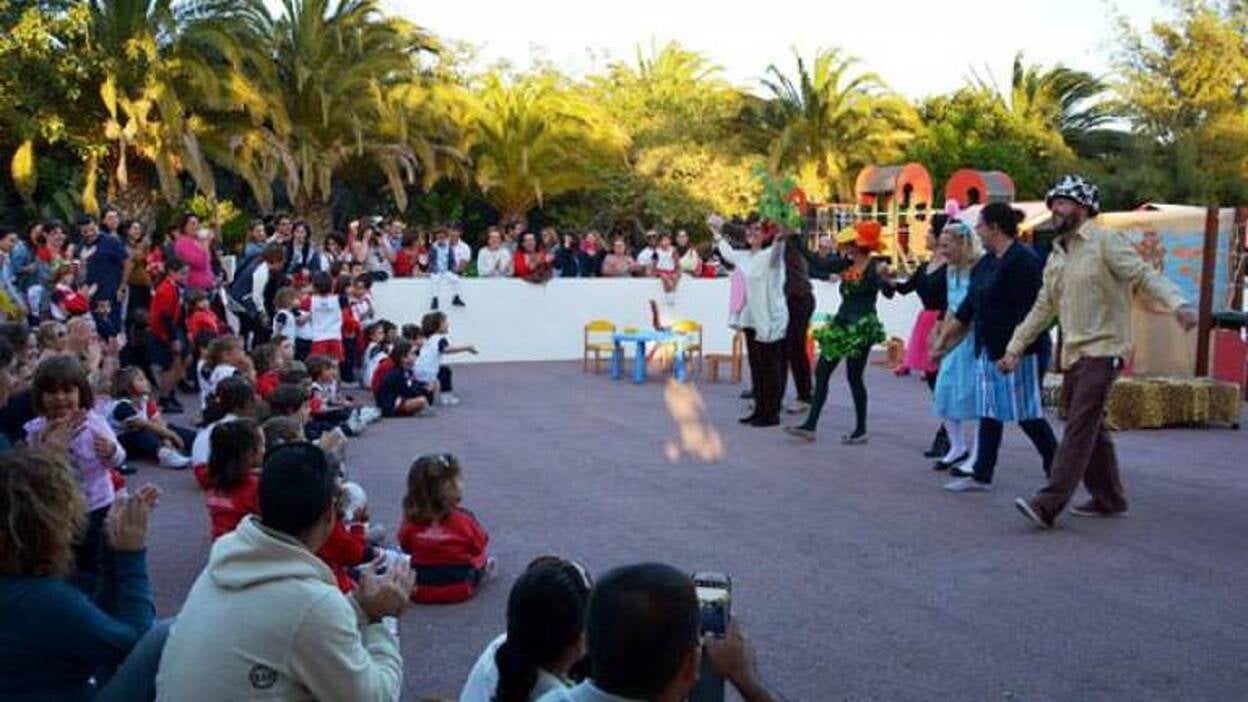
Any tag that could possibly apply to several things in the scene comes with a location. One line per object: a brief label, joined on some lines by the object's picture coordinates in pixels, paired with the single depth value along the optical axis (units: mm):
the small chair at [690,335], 16653
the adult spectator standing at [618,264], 20219
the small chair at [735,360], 16312
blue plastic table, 15805
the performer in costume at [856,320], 10656
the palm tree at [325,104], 22672
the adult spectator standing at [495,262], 19406
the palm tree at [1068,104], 38906
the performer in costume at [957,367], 9213
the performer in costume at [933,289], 10117
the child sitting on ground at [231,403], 7551
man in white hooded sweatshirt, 2971
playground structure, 25656
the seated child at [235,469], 5867
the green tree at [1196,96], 35875
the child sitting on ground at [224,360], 9867
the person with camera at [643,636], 2414
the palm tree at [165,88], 20125
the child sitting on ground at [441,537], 6180
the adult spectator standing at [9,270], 13031
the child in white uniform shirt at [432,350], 13422
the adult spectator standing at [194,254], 14211
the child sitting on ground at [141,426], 9547
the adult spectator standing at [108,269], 13367
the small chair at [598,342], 17156
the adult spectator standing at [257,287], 15195
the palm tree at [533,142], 30094
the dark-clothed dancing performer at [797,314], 12336
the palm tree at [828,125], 34906
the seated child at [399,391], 12586
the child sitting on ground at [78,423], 6082
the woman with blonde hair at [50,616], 3217
